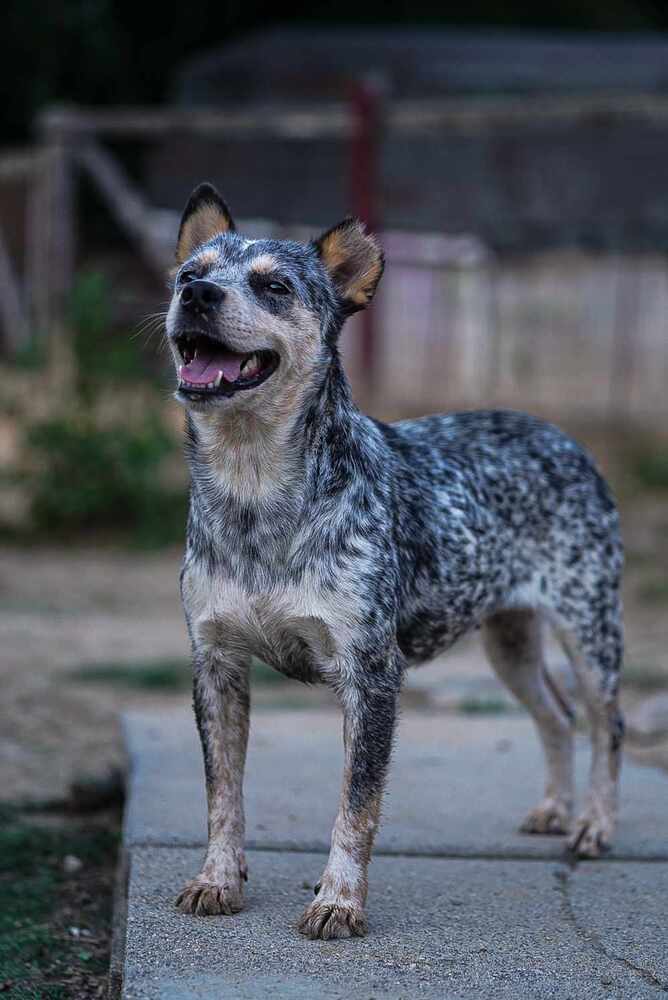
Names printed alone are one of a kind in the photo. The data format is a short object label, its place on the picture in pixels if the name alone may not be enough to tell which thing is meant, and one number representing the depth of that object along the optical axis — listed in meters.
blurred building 10.98
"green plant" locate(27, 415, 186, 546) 10.17
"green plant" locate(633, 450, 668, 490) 11.16
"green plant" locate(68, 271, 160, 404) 10.22
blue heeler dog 3.89
